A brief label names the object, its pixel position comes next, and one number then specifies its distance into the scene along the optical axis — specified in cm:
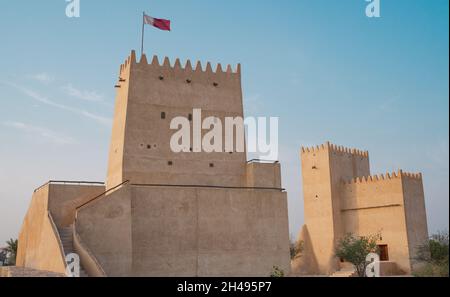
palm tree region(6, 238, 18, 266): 3251
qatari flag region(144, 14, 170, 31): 2200
